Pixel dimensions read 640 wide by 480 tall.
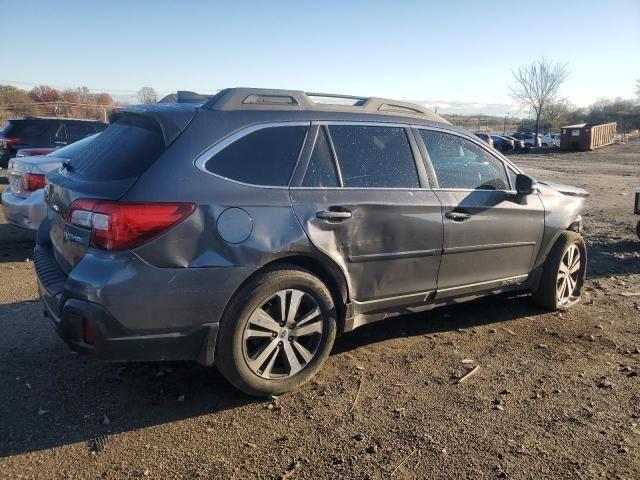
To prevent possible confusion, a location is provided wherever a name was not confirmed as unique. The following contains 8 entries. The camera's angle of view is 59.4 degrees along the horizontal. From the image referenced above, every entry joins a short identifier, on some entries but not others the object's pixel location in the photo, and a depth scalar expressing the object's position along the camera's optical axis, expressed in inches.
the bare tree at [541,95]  2765.7
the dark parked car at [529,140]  2054.9
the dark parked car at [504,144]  1893.5
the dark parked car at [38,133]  545.3
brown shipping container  1804.9
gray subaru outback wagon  120.7
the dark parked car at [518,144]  1891.0
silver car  258.2
